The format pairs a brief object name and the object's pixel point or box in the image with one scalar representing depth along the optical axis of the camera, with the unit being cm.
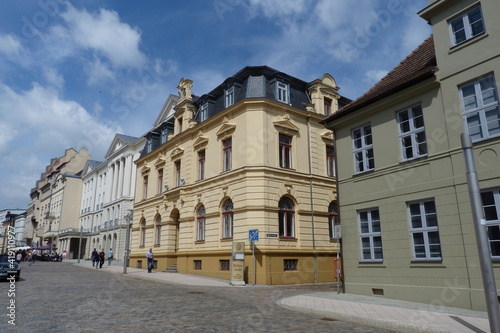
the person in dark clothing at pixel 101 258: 3241
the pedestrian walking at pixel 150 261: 2711
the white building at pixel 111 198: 4741
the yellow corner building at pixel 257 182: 2184
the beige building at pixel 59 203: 6681
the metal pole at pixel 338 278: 1507
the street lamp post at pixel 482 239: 695
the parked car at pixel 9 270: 1805
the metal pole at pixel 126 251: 2622
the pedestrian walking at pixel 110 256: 3685
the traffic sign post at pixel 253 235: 1959
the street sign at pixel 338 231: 1511
